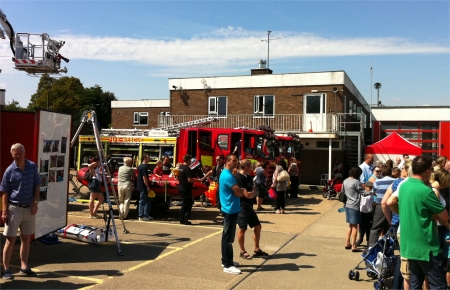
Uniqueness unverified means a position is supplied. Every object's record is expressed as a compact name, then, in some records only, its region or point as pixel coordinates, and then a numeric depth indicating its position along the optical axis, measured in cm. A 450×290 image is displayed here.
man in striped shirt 766
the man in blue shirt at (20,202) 605
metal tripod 785
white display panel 695
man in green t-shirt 448
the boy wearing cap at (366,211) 843
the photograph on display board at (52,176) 730
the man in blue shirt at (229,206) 680
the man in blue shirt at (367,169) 1075
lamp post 3340
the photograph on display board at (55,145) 727
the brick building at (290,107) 2344
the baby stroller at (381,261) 618
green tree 5394
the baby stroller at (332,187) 1780
